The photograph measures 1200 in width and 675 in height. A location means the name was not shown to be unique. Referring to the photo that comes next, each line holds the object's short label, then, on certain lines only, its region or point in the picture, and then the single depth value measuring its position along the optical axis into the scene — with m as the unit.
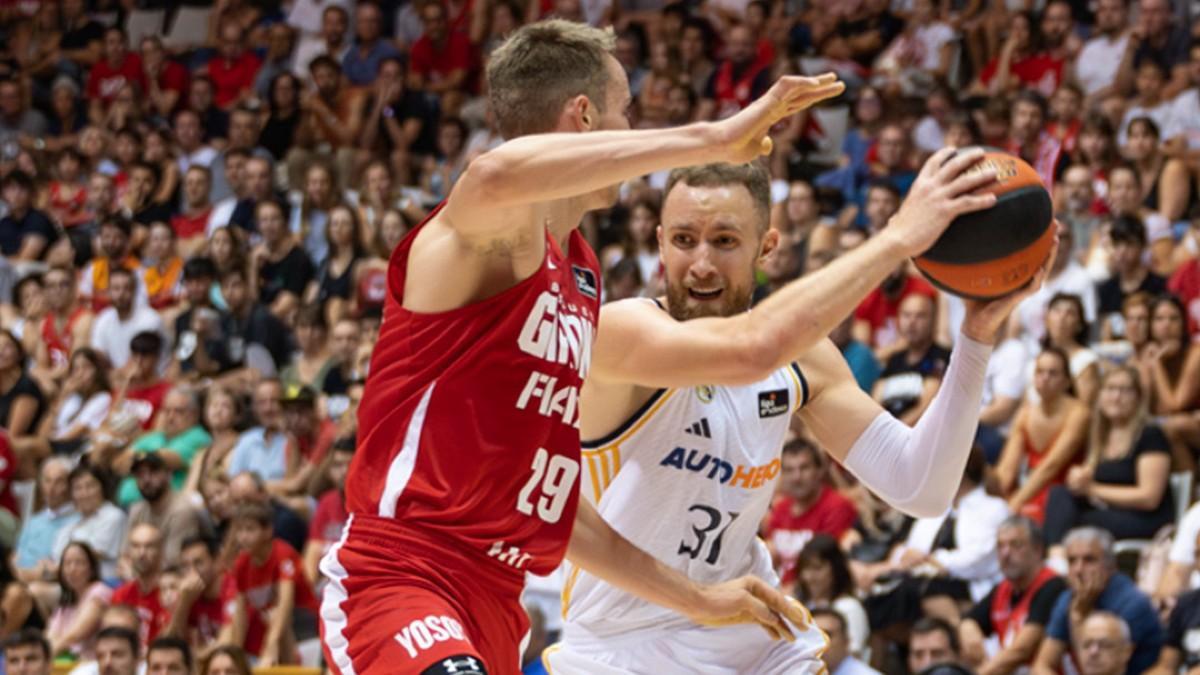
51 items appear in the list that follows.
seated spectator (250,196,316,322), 14.74
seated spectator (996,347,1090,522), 10.09
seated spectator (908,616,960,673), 8.85
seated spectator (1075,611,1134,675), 8.47
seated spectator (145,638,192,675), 9.70
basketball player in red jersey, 4.30
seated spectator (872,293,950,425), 10.81
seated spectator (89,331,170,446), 13.83
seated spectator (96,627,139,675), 10.12
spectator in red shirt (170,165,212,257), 16.23
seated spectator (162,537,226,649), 11.27
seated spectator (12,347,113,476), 14.15
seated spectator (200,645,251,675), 9.51
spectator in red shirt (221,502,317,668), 10.94
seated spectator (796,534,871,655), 9.38
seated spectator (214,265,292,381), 13.97
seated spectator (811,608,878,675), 8.57
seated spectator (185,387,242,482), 12.80
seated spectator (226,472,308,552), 11.84
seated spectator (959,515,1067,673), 9.01
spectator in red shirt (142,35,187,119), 18.53
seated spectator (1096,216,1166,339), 10.85
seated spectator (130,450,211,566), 12.23
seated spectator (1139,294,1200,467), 9.96
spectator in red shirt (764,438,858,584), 10.26
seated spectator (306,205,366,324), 13.98
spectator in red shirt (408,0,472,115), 16.91
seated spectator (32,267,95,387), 15.30
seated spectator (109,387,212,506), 13.08
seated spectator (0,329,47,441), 14.29
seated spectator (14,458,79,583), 12.95
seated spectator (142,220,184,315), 15.58
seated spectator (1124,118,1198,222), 11.63
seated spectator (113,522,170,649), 11.58
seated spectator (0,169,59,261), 16.84
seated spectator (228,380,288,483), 12.61
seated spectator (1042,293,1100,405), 10.31
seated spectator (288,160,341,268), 15.17
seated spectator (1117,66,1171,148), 12.54
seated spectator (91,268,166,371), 15.03
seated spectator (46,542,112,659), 11.76
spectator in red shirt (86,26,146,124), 18.94
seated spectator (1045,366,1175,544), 9.72
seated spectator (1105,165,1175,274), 11.28
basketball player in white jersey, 5.05
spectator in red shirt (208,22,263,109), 18.30
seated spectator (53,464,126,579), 12.57
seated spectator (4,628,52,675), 10.29
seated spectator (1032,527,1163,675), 8.66
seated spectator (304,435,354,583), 11.38
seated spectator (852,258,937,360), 11.79
